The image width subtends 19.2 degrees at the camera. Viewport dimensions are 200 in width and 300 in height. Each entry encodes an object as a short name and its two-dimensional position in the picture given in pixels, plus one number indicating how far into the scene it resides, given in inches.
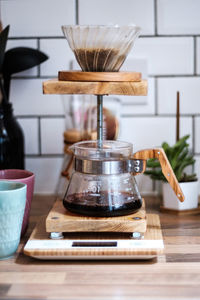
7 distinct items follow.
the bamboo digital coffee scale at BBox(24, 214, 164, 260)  32.8
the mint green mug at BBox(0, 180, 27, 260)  32.6
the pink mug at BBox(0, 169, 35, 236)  36.4
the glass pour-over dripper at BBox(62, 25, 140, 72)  33.8
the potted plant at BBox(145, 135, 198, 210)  41.5
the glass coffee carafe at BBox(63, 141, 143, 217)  34.9
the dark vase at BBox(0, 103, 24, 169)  42.8
